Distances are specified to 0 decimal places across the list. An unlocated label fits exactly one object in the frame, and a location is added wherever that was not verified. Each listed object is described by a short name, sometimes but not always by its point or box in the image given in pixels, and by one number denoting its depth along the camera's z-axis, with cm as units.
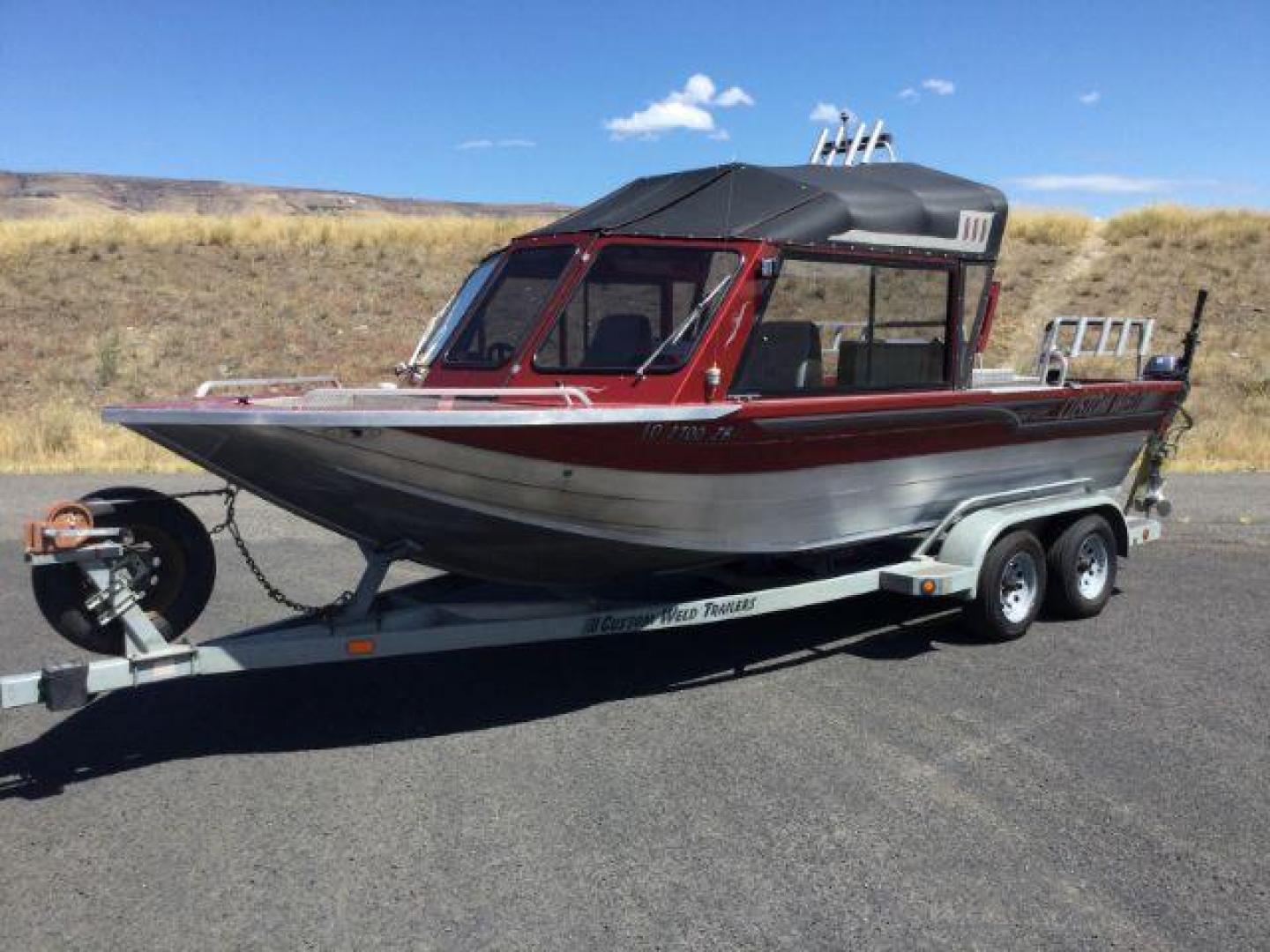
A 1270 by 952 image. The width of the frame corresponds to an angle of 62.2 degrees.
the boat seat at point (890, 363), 559
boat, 434
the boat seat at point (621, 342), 507
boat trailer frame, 403
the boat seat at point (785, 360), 508
